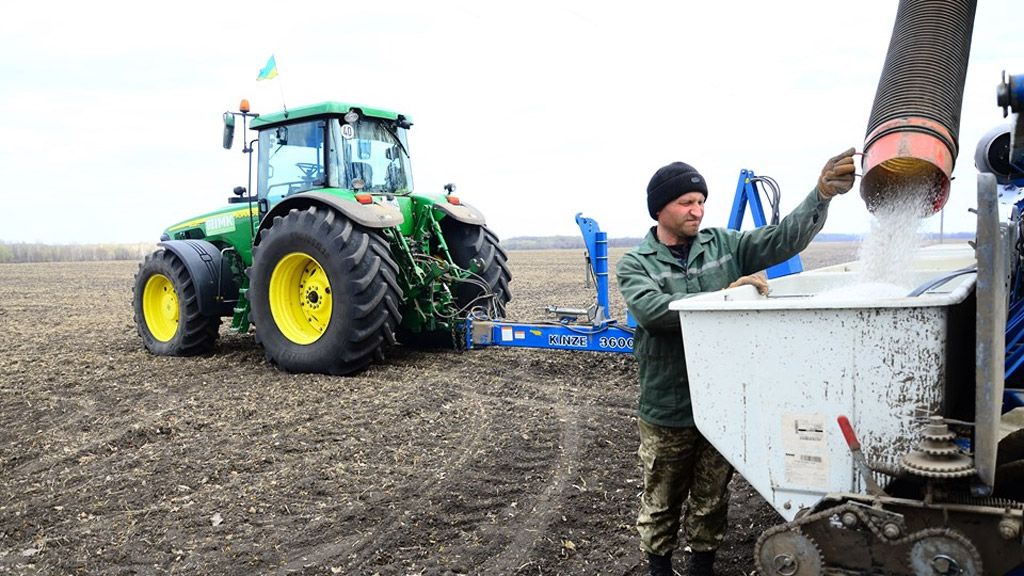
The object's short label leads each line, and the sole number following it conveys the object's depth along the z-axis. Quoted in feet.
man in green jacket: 9.61
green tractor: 22.74
